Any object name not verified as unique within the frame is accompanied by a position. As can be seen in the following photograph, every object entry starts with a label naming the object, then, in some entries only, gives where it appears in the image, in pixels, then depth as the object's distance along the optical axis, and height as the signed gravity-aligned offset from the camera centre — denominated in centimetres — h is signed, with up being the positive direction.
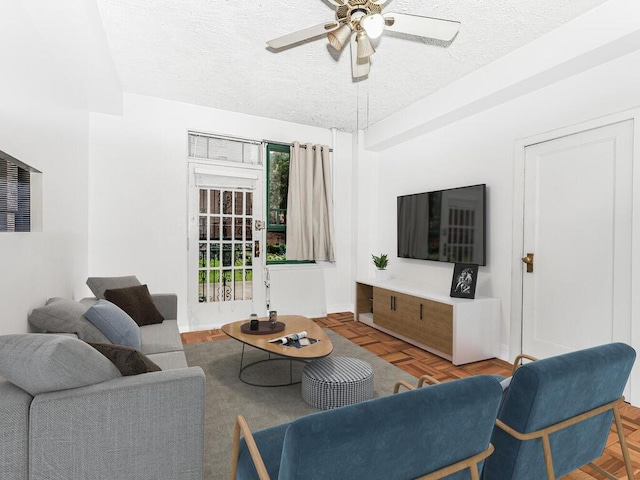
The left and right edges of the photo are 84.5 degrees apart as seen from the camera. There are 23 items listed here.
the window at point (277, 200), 487 +49
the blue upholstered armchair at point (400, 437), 83 -51
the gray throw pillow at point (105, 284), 313 -46
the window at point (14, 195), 178 +20
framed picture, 345 -44
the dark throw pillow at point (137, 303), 298 -60
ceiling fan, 193 +123
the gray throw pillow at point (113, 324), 221 -59
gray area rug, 204 -119
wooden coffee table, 244 -81
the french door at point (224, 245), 441 -14
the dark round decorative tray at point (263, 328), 288 -79
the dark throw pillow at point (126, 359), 149 -54
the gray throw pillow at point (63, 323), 212 -55
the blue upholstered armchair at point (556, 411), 117 -62
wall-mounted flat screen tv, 358 +13
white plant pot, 474 -52
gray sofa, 122 -68
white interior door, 254 -2
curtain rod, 477 +127
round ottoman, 235 -101
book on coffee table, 263 -81
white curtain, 485 +43
